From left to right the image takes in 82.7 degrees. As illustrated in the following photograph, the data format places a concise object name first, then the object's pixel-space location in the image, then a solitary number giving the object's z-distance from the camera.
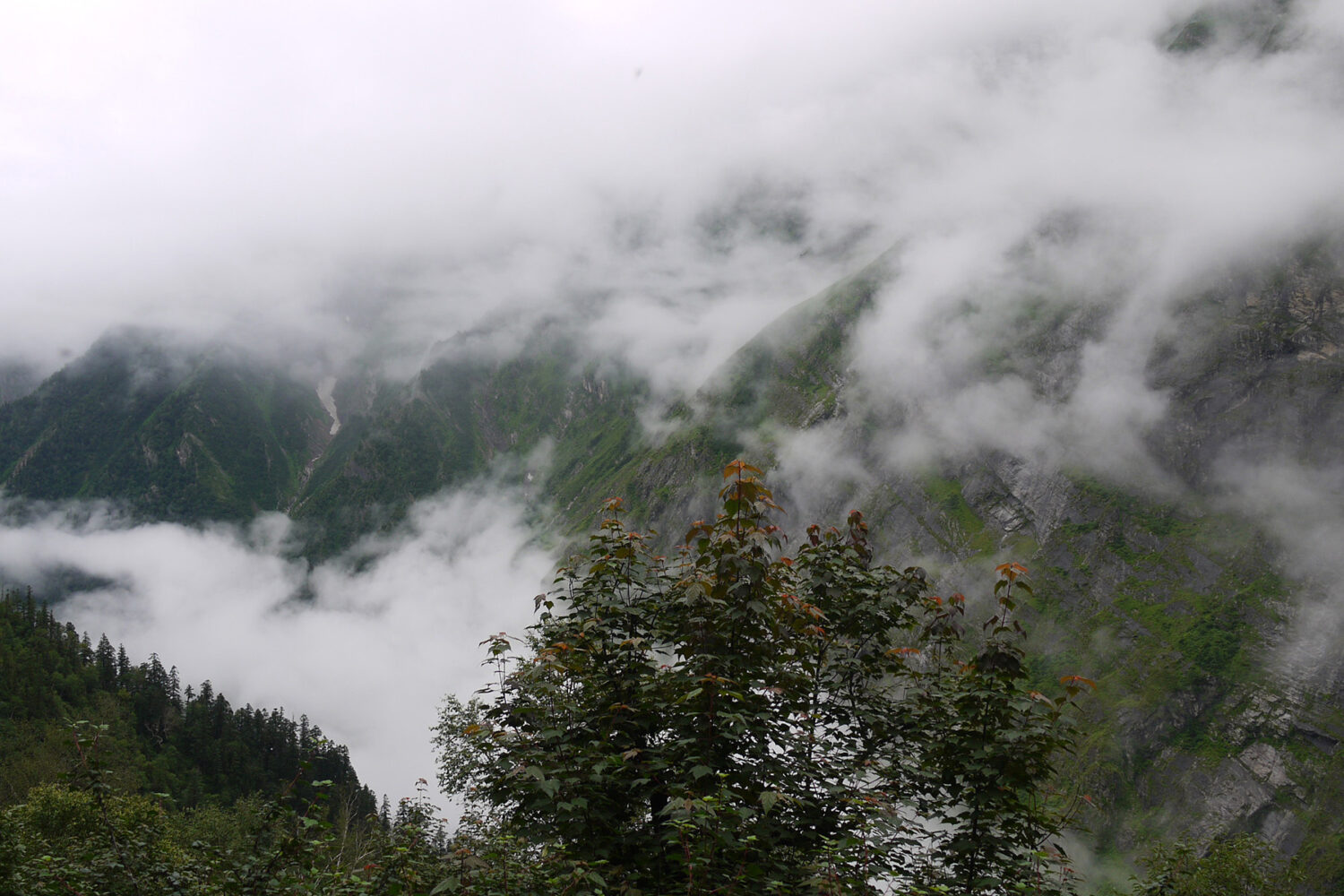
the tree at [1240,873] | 38.15
